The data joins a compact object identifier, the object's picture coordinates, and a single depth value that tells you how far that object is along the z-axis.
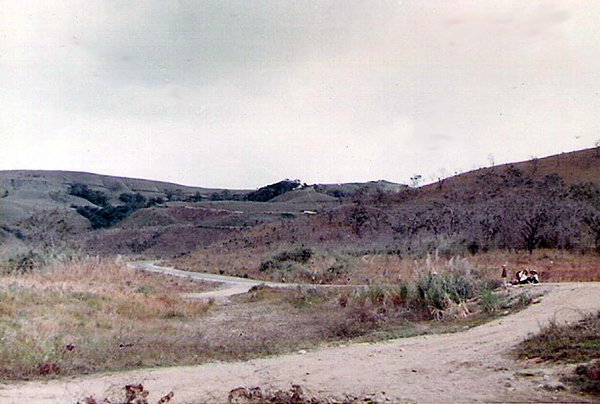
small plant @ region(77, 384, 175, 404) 7.79
